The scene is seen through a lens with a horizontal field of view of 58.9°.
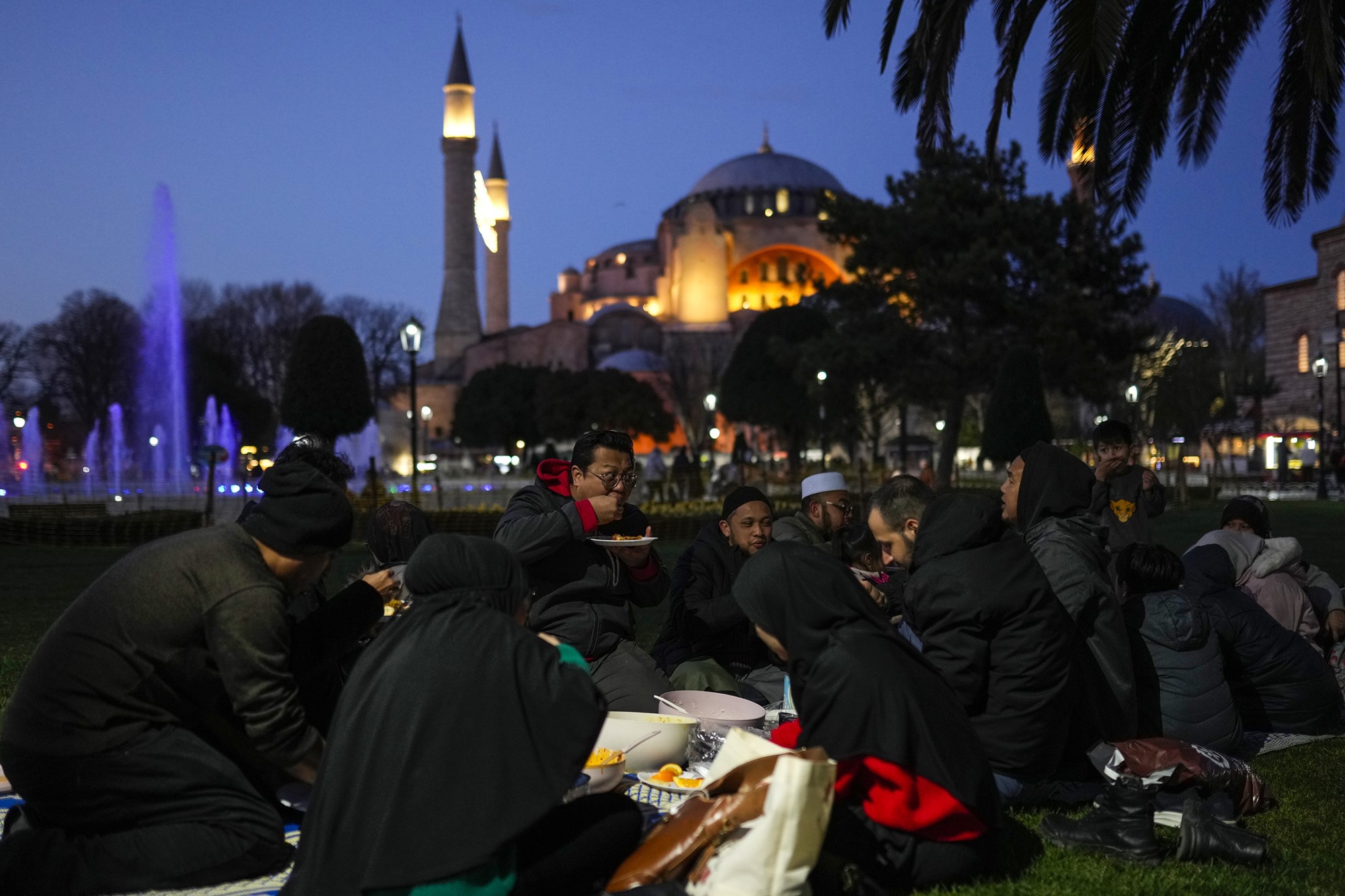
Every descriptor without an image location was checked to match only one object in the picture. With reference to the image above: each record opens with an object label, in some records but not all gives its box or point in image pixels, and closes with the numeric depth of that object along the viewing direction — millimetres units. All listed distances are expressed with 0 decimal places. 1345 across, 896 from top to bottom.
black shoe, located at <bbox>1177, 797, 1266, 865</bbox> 3639
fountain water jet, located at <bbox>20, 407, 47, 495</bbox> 41531
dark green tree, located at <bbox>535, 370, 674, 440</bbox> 52562
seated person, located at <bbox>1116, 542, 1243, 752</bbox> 4793
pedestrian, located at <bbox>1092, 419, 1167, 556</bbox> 6574
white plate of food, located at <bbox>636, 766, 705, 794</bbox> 4023
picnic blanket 3309
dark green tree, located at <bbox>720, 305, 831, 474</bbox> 41844
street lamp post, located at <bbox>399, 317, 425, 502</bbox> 15477
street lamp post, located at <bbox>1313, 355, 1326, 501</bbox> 24442
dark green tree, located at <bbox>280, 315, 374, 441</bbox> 33562
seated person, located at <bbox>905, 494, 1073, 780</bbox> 3777
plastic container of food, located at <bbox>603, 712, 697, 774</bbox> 4105
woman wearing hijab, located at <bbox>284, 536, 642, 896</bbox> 2699
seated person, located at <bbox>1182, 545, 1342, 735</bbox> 5238
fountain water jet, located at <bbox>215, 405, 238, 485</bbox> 44688
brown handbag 2939
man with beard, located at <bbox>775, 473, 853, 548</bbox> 6039
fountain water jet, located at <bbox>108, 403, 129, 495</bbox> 41188
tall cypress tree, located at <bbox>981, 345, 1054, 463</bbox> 22719
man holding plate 4715
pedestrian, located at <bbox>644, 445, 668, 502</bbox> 27906
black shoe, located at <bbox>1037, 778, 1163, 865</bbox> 3666
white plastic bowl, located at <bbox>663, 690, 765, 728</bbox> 4383
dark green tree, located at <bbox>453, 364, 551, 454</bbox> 55719
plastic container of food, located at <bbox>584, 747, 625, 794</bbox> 3627
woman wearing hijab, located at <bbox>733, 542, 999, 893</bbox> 3100
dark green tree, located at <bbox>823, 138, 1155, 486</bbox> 25984
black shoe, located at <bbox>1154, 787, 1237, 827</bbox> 4020
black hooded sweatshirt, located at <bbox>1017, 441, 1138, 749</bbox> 4309
